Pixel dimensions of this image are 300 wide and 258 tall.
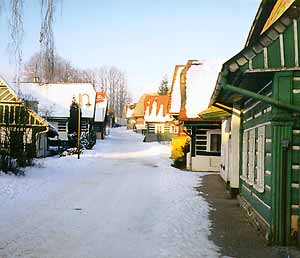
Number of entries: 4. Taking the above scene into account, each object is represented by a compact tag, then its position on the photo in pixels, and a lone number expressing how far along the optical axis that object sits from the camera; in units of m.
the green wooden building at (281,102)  7.64
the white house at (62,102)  46.62
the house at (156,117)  65.86
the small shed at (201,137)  23.42
